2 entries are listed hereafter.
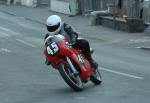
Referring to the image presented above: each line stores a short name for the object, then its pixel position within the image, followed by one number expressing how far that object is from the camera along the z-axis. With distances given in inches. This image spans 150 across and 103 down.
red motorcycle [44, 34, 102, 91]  458.3
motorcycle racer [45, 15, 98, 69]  468.1
